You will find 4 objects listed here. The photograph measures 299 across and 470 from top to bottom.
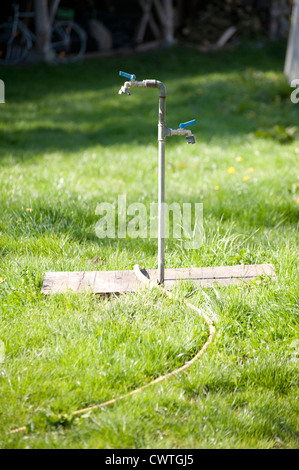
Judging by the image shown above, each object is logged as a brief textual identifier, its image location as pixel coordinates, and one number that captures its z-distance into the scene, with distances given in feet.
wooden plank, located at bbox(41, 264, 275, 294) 17.79
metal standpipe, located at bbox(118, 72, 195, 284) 15.79
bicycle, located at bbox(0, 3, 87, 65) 72.84
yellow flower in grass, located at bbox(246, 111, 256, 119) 46.86
